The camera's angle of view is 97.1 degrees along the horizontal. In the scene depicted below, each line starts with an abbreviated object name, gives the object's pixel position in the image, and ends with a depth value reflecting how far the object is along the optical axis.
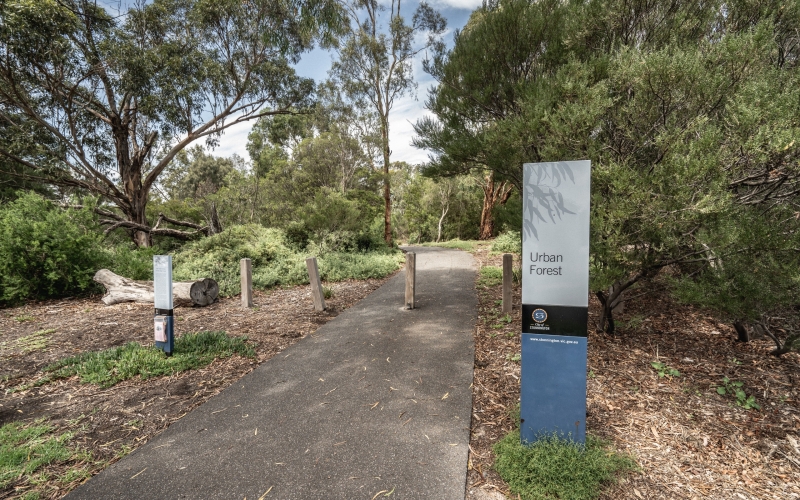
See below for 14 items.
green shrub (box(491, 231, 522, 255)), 14.99
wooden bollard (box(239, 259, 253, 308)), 7.16
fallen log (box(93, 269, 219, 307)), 7.20
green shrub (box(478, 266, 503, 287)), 9.08
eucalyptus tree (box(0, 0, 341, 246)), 10.54
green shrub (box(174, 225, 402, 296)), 9.47
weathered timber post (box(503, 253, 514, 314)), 6.21
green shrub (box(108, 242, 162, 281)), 9.02
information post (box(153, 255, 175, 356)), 4.43
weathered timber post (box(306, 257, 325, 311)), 6.80
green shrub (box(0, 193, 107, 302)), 7.29
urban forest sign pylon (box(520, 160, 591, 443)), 2.42
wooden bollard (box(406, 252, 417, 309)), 6.75
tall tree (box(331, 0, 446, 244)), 18.12
